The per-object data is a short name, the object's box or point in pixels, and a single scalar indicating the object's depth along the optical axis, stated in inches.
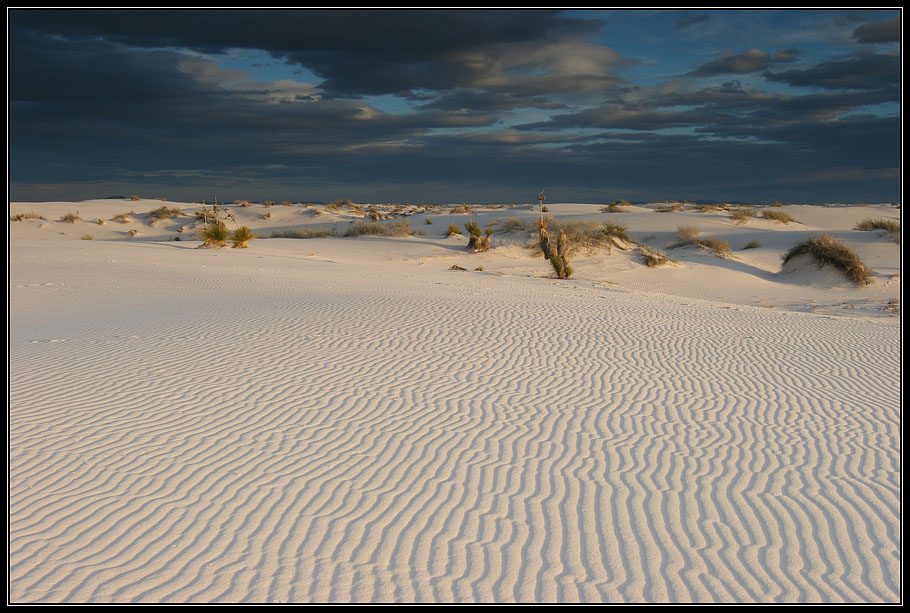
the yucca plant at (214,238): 1058.1
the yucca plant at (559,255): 890.1
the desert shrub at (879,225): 1254.3
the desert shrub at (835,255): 913.5
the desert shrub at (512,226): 1278.3
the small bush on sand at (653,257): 1061.8
